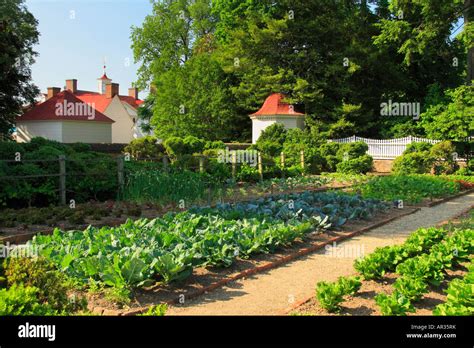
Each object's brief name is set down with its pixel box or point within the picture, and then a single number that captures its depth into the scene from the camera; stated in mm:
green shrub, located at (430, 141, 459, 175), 24250
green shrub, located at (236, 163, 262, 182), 19219
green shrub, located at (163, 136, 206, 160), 20766
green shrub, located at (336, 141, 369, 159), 26109
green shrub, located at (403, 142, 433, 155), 25609
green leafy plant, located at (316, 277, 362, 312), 5109
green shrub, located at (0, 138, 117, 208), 11758
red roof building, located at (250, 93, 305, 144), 33219
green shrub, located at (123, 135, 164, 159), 23845
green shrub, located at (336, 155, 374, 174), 25719
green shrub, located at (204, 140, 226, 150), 21547
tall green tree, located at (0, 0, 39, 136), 27781
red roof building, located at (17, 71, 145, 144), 36719
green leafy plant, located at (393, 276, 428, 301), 5230
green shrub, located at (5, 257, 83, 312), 4992
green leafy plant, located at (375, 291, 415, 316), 4734
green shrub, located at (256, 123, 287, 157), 29500
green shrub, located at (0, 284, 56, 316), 4117
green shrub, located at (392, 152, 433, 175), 24156
